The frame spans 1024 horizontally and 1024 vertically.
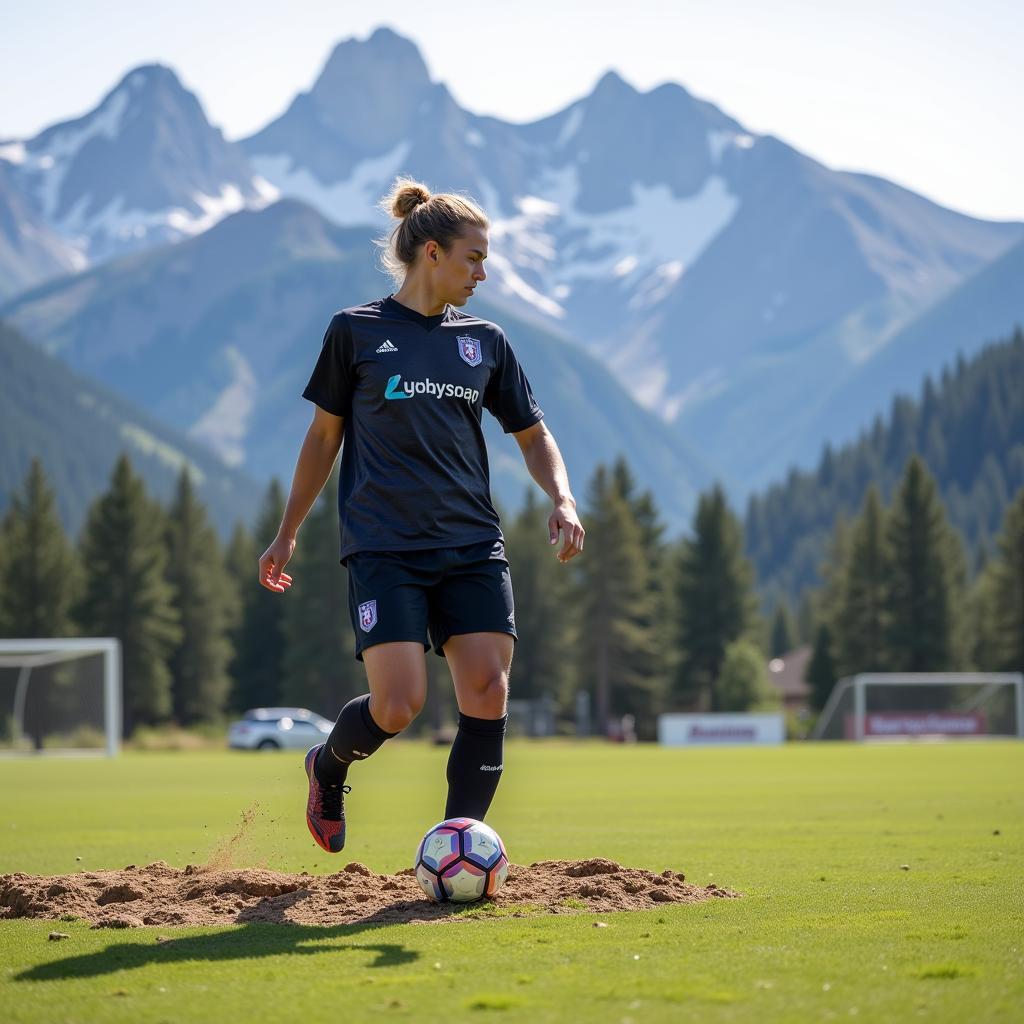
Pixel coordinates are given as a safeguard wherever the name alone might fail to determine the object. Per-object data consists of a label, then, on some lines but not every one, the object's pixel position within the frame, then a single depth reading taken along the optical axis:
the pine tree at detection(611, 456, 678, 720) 88.25
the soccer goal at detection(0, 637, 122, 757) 38.50
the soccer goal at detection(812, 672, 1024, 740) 49.88
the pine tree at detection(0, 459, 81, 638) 80.31
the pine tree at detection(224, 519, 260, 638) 93.69
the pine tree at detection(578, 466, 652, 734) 85.00
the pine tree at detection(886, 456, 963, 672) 84.69
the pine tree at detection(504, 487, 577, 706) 91.12
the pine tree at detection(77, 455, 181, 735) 81.56
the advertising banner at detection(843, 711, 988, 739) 49.72
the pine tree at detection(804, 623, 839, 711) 93.06
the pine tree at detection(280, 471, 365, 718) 87.62
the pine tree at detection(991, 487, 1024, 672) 81.25
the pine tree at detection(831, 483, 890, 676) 85.94
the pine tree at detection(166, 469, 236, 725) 88.44
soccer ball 6.07
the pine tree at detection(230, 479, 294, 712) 92.81
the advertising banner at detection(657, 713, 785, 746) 50.97
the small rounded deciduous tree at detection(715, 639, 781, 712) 85.06
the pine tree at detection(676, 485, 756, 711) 90.12
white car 56.03
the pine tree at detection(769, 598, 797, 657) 157.00
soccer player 6.13
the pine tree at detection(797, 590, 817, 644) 151.50
